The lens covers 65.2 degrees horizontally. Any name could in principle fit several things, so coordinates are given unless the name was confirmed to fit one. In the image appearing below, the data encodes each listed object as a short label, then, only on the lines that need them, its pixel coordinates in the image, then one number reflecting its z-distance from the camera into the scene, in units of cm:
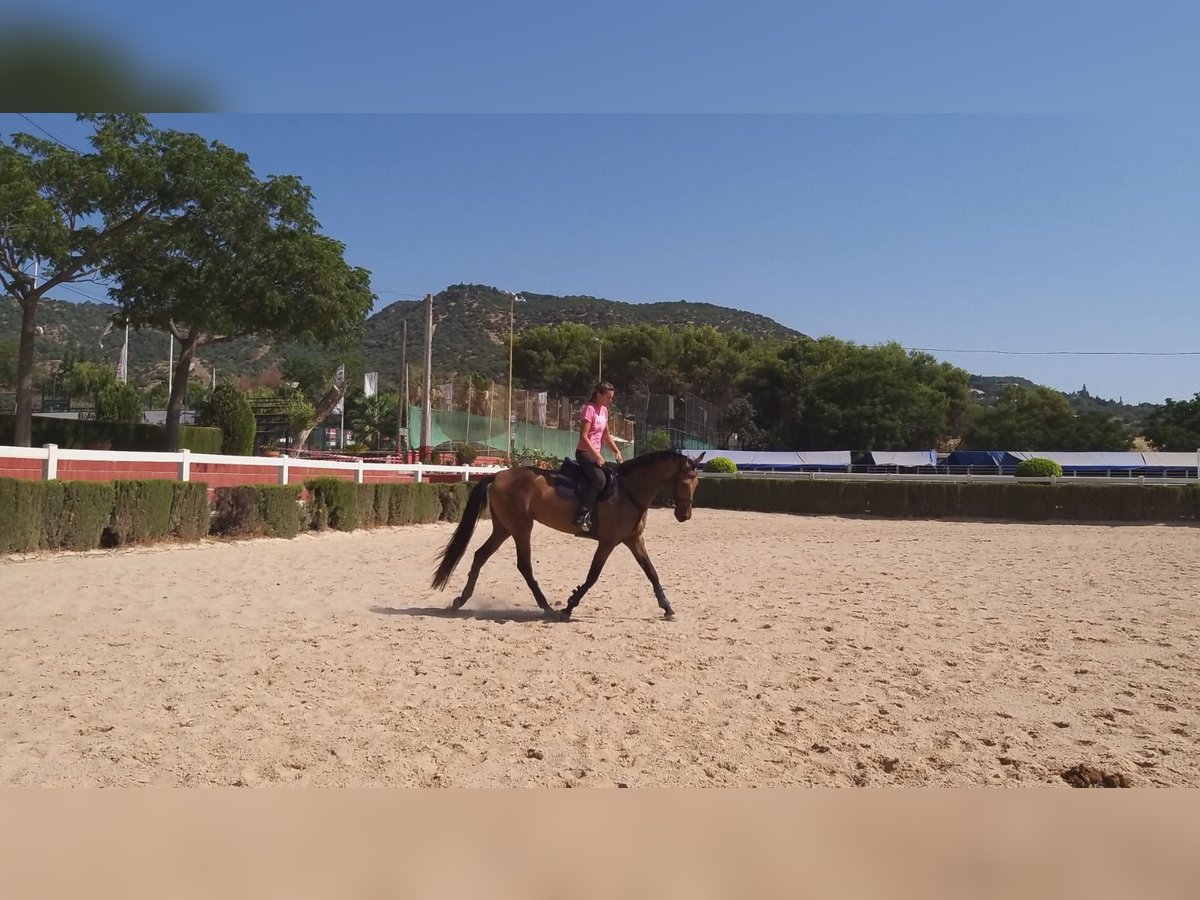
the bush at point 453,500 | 2080
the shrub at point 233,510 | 1370
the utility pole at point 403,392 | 3425
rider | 784
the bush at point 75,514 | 1079
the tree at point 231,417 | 2959
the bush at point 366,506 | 1720
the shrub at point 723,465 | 3697
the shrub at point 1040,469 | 3294
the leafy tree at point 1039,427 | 5741
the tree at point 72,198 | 2184
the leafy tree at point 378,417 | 6019
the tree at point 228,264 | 2491
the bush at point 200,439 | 2753
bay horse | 791
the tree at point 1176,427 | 4841
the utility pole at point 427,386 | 2853
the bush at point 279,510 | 1411
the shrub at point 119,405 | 3388
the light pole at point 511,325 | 3481
